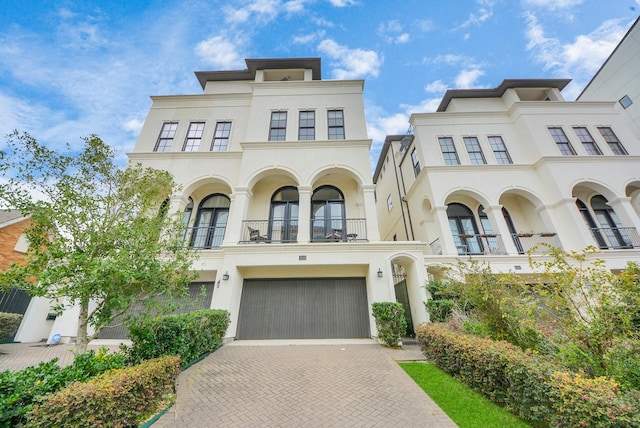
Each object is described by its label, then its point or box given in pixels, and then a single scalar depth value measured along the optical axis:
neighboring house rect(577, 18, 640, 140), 14.52
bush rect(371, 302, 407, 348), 7.89
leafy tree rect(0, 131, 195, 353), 3.82
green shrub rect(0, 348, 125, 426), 2.53
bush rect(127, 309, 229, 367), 4.79
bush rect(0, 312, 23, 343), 8.56
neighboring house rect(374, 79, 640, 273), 11.46
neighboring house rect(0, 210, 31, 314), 10.06
